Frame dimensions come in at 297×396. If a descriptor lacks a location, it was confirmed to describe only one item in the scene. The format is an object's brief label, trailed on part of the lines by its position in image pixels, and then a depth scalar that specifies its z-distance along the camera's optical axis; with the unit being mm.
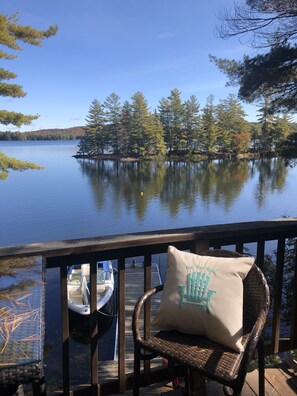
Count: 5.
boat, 10586
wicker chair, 1120
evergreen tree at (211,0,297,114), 7027
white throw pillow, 1255
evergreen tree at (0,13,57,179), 13195
